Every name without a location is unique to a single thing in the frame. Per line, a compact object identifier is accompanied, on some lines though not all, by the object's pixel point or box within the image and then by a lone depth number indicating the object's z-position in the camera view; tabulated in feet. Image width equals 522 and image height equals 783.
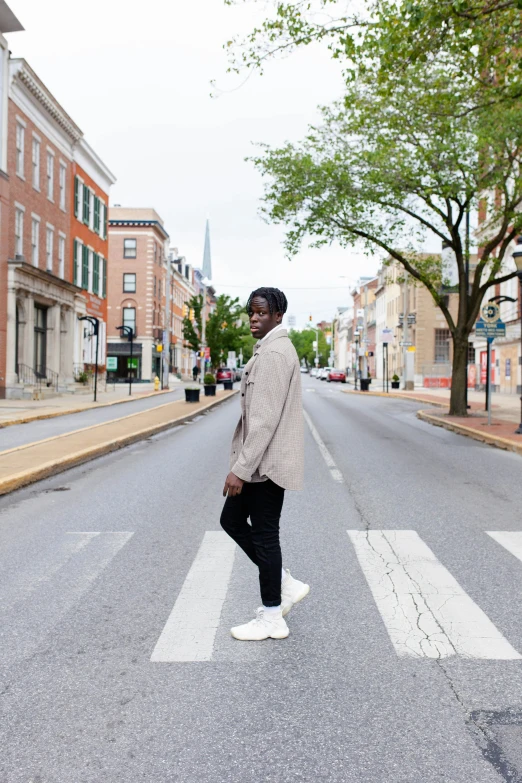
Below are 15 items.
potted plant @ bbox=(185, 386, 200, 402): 92.99
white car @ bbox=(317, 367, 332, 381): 273.05
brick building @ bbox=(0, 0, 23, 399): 94.63
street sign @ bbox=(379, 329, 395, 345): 139.33
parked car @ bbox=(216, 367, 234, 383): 192.13
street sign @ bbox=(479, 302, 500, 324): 60.29
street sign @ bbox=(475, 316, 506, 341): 60.29
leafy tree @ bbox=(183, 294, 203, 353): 202.39
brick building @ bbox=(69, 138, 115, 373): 128.97
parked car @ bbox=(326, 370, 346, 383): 248.93
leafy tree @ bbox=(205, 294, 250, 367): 203.72
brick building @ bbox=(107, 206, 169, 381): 213.87
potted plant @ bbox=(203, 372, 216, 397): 112.16
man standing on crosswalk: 12.67
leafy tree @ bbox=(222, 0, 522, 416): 56.34
